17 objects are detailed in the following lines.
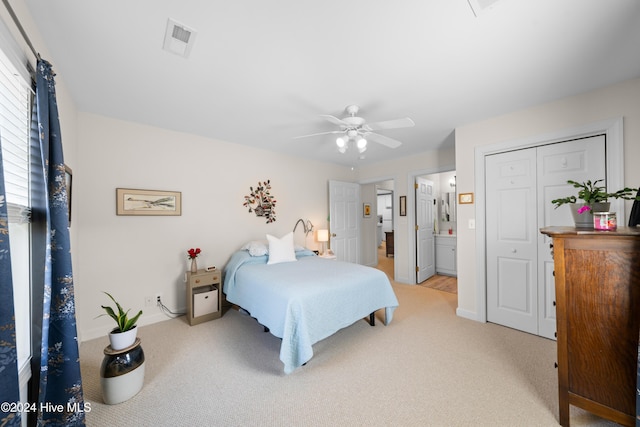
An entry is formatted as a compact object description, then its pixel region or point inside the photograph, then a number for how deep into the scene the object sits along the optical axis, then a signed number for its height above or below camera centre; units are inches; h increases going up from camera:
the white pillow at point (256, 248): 128.6 -19.1
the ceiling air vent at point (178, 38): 57.4 +44.9
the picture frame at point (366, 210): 225.0 +2.5
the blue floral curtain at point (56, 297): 49.2 -17.6
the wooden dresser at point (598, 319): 51.6 -24.7
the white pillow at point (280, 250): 129.2 -20.6
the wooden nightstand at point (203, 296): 113.5 -40.3
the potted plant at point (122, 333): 66.2 -33.3
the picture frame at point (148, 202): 109.6 +5.8
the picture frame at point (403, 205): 179.5 +5.2
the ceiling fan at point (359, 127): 85.1 +32.1
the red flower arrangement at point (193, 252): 119.3 -19.4
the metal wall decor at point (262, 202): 150.3 +7.4
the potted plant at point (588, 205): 61.1 +1.5
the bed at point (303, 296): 78.3 -32.5
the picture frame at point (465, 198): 118.6 +6.9
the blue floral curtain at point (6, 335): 32.1 -16.8
